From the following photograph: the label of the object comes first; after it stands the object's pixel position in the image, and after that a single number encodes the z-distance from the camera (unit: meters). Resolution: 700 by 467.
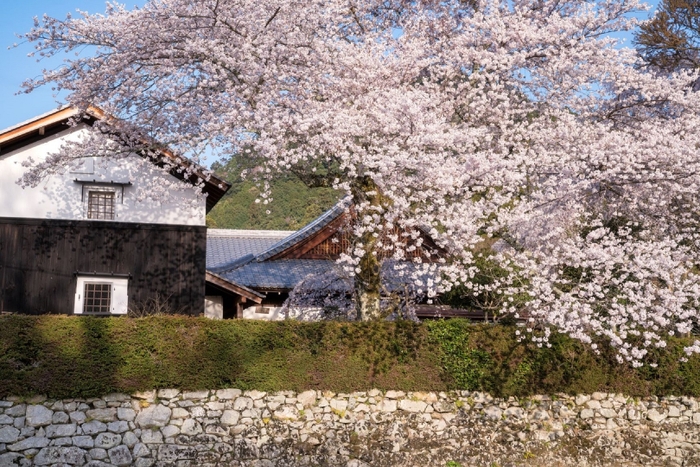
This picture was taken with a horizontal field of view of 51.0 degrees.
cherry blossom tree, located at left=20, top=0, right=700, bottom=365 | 13.24
